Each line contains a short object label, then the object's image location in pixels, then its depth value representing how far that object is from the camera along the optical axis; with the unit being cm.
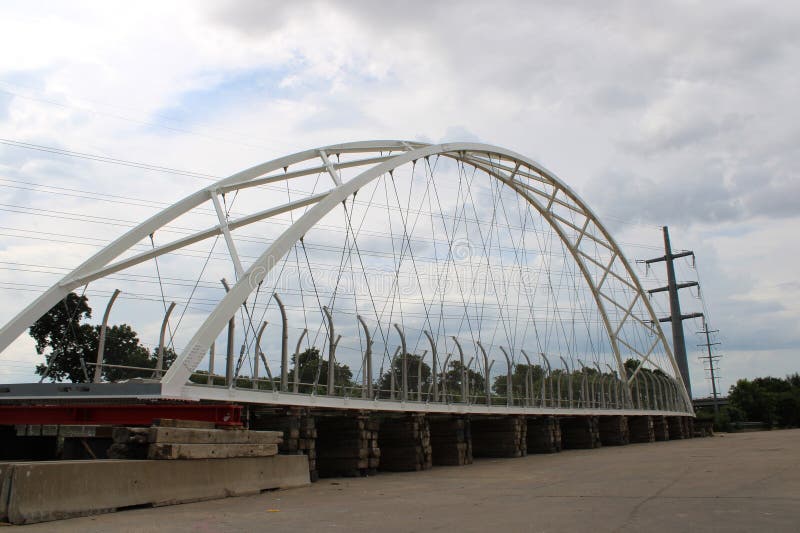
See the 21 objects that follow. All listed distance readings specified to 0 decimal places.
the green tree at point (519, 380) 3209
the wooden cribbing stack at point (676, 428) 6016
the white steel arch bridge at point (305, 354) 1658
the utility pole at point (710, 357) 10411
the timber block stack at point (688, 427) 6194
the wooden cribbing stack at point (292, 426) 1933
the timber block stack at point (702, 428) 6412
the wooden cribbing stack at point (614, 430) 4847
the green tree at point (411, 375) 2481
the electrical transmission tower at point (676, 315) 9156
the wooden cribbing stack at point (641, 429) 5331
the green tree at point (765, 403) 8838
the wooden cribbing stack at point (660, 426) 5691
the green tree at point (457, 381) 2838
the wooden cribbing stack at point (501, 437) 3425
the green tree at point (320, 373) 2107
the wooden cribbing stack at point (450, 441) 2845
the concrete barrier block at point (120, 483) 998
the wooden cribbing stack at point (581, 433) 4400
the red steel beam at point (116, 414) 1542
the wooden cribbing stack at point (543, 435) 3828
